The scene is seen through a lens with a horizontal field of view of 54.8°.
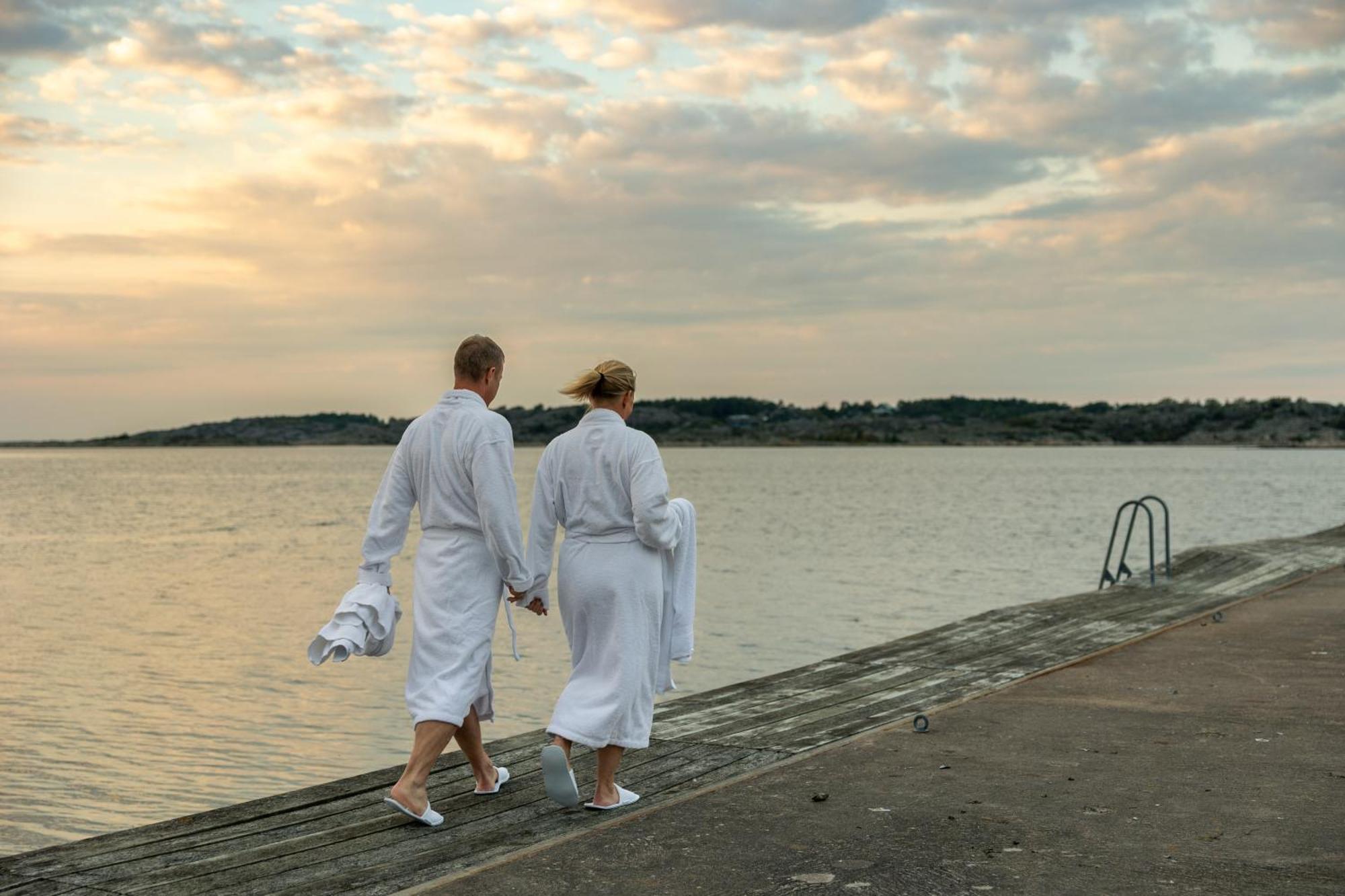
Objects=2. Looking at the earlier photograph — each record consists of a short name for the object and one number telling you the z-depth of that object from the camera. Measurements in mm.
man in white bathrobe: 5121
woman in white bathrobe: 5316
